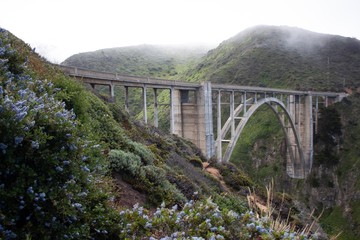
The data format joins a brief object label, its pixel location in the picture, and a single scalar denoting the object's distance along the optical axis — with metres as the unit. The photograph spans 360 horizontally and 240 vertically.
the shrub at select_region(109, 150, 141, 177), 6.84
